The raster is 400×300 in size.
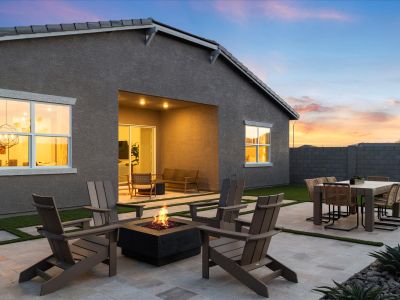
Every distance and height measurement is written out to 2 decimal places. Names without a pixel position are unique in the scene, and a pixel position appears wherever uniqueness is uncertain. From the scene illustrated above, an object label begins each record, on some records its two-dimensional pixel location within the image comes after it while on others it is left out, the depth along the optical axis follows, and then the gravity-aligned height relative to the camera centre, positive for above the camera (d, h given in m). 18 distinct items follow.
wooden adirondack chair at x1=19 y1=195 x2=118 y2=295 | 3.83 -1.17
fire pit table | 4.69 -1.18
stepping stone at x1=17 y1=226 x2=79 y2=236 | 6.68 -1.49
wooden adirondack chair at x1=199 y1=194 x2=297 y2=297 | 3.81 -1.14
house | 8.66 +1.52
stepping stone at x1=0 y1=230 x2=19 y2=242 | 6.26 -1.50
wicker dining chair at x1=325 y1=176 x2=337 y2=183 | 8.88 -0.62
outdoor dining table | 6.90 -0.81
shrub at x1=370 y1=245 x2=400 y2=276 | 4.39 -1.33
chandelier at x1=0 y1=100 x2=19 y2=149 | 8.44 +0.42
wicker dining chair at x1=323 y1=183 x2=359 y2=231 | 7.08 -0.80
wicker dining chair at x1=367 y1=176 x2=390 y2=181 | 9.49 -0.62
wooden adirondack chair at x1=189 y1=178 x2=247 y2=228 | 5.71 -0.83
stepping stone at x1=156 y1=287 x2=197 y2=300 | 3.68 -1.48
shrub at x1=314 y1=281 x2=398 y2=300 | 3.26 -1.30
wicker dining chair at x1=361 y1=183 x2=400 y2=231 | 7.34 -0.97
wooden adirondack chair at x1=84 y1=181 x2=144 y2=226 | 5.53 -0.78
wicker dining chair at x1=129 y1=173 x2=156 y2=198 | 12.25 -0.88
